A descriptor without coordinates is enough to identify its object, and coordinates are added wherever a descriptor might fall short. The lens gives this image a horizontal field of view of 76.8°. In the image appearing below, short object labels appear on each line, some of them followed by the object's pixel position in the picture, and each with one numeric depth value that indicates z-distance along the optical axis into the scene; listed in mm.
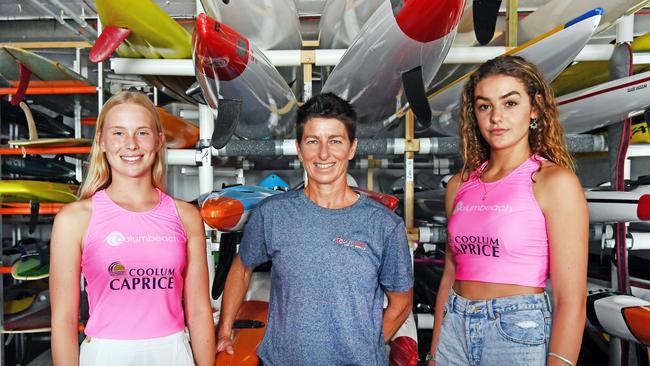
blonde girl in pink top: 1125
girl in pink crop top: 1044
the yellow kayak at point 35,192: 2348
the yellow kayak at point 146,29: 1683
